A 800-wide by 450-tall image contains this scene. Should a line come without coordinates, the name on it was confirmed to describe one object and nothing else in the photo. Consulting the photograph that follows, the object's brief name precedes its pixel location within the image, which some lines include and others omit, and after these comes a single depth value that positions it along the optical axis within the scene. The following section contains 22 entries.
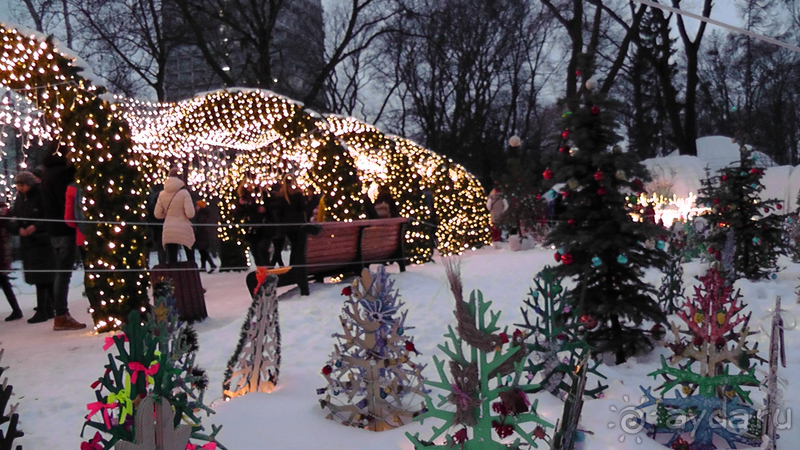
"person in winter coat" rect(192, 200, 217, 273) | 12.48
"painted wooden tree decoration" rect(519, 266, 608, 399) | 4.00
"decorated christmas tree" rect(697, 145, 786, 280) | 8.96
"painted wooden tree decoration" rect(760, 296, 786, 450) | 2.35
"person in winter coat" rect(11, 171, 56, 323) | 7.79
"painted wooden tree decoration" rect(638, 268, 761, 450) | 3.35
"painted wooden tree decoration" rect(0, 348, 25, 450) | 2.19
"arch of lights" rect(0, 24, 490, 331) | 7.30
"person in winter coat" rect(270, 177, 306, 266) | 9.30
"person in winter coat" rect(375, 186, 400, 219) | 12.74
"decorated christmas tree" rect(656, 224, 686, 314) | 6.48
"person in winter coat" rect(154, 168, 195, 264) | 7.91
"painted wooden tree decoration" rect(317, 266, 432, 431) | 3.79
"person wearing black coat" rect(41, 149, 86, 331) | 7.48
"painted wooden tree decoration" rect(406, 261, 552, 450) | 2.40
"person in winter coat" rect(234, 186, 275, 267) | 9.92
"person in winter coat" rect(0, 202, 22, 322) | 8.14
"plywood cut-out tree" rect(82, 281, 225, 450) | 2.21
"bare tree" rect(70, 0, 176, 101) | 18.36
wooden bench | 8.84
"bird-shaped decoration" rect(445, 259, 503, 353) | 2.38
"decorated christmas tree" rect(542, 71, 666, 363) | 5.12
